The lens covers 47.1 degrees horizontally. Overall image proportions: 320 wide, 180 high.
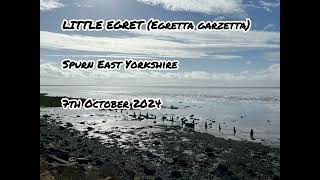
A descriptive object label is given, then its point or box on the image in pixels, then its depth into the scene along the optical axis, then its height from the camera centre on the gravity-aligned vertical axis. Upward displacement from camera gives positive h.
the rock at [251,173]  9.05 -1.97
